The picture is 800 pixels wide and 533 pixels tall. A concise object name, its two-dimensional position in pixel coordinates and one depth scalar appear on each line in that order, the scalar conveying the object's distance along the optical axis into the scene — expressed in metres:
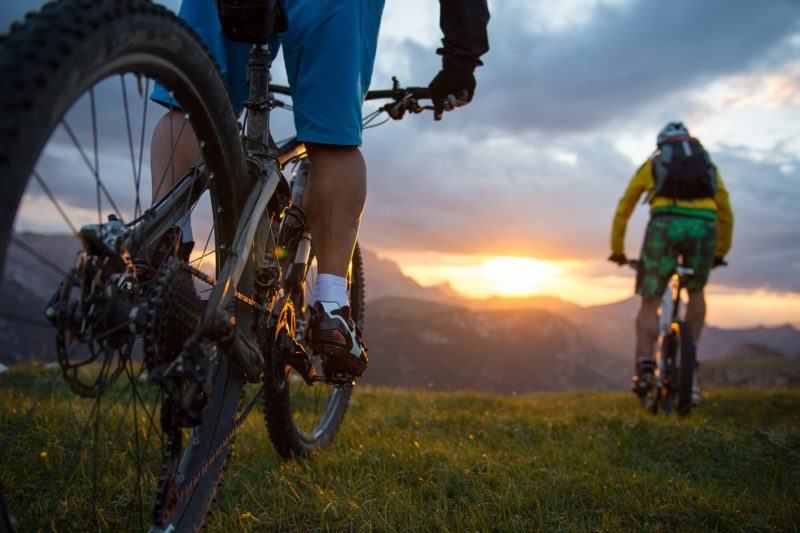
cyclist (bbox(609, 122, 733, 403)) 5.56
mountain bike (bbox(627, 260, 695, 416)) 5.07
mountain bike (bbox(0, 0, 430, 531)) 1.10
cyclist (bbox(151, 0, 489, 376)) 2.10
